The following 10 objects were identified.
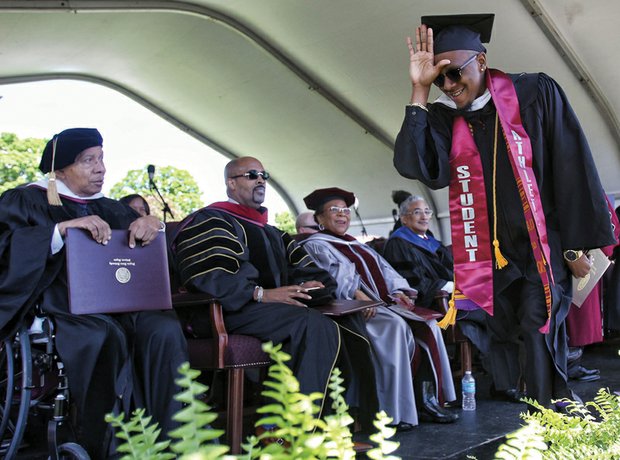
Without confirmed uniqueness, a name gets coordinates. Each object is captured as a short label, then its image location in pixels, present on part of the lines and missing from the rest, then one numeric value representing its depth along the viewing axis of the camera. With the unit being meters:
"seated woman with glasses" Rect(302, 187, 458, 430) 4.08
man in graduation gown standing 2.49
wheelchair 2.66
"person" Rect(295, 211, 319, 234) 6.02
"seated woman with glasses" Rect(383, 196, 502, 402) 5.04
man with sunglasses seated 3.49
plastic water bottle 4.51
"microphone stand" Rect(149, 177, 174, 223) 5.05
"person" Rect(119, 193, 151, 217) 5.32
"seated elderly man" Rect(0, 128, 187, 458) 2.81
